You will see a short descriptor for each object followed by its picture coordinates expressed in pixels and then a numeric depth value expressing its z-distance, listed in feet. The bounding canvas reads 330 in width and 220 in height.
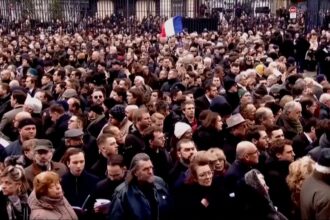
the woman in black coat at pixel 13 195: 18.47
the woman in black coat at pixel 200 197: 20.10
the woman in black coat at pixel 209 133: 28.02
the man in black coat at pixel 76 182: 22.30
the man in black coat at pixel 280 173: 21.74
